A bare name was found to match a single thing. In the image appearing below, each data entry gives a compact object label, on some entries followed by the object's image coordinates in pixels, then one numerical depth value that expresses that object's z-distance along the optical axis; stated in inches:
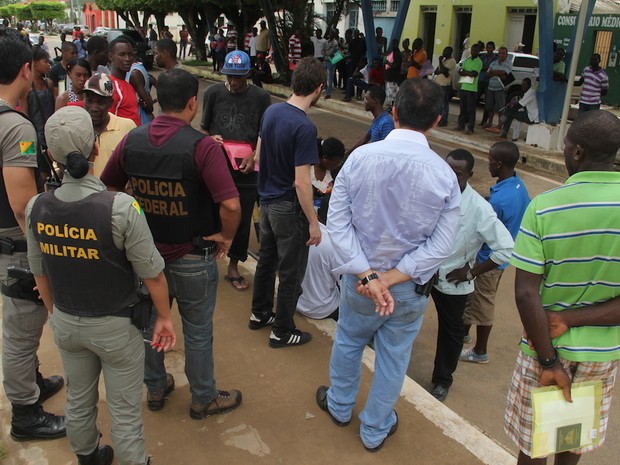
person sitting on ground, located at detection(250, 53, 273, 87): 689.0
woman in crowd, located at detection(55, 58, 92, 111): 182.1
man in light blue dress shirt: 95.6
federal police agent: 98.7
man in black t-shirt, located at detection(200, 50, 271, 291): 166.4
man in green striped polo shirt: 78.2
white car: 549.6
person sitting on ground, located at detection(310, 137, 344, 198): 166.6
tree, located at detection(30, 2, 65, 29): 2519.7
